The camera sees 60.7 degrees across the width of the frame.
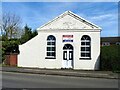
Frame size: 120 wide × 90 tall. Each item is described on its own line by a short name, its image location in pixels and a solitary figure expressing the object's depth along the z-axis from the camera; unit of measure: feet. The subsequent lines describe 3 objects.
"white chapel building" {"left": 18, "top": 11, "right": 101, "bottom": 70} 37.17
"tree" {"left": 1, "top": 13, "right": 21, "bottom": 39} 68.35
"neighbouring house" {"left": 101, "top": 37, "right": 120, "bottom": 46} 92.08
